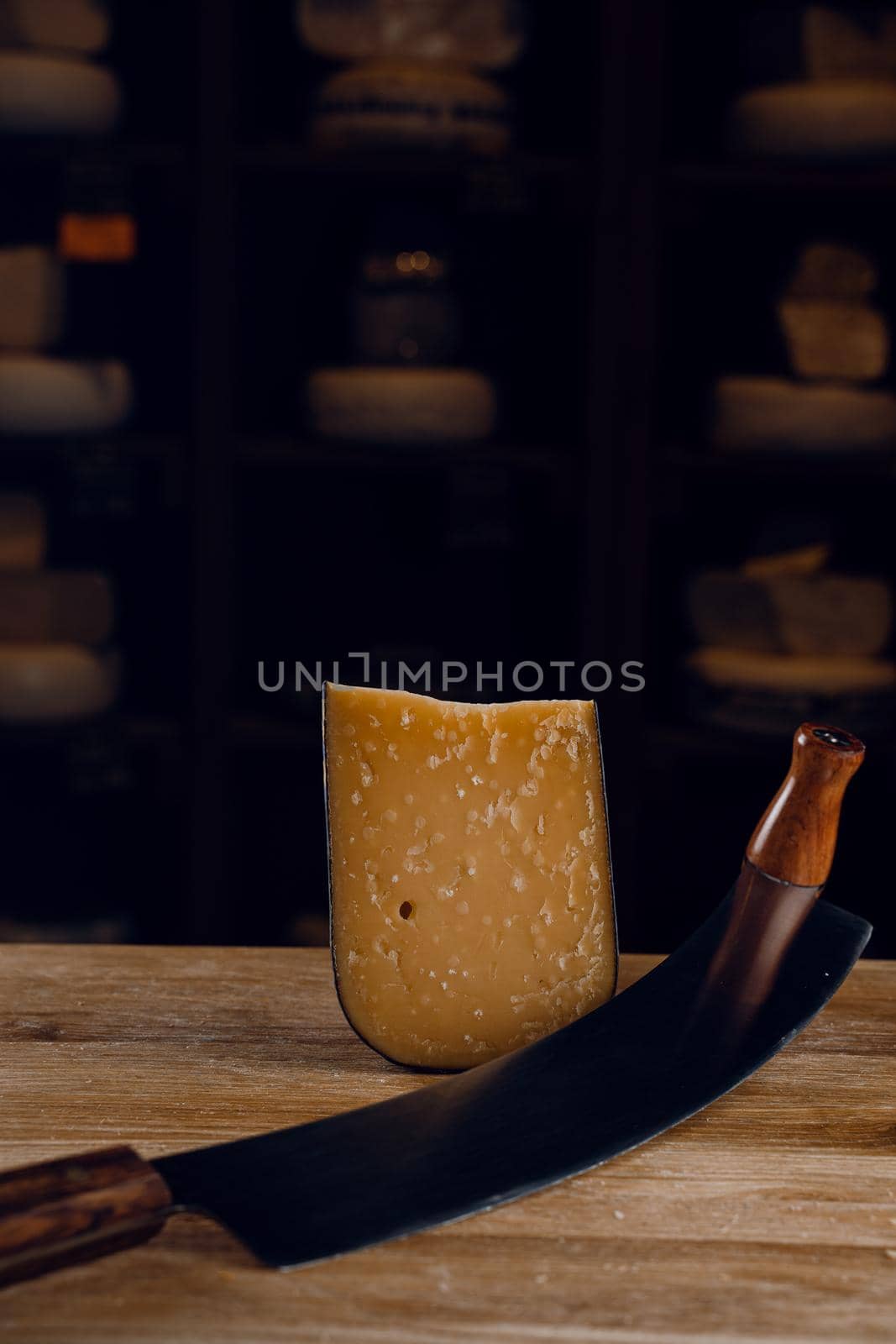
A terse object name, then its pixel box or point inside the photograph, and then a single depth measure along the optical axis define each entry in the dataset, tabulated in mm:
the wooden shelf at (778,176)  1560
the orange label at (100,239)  1699
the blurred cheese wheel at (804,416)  1576
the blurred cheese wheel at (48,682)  1585
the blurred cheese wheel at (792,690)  1575
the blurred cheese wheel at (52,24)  1541
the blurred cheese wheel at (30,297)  1554
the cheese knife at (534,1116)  405
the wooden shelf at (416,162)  1560
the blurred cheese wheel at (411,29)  1535
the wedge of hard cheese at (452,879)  570
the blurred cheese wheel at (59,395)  1573
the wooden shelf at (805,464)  1605
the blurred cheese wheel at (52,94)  1540
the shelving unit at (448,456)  1570
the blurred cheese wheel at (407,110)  1535
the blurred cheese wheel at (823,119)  1540
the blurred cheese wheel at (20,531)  1571
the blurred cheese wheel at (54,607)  1578
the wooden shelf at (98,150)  1562
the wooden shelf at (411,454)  1611
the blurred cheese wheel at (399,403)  1579
